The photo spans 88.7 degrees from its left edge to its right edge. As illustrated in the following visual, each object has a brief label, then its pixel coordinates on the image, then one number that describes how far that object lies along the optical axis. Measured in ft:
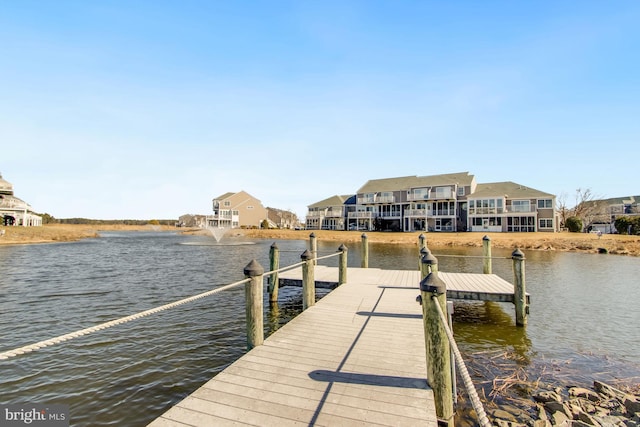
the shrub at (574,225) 157.18
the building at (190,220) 422.57
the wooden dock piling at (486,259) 46.88
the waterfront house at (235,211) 273.75
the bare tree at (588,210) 212.64
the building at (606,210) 199.66
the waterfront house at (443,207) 158.30
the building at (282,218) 347.79
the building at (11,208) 189.88
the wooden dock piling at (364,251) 51.74
